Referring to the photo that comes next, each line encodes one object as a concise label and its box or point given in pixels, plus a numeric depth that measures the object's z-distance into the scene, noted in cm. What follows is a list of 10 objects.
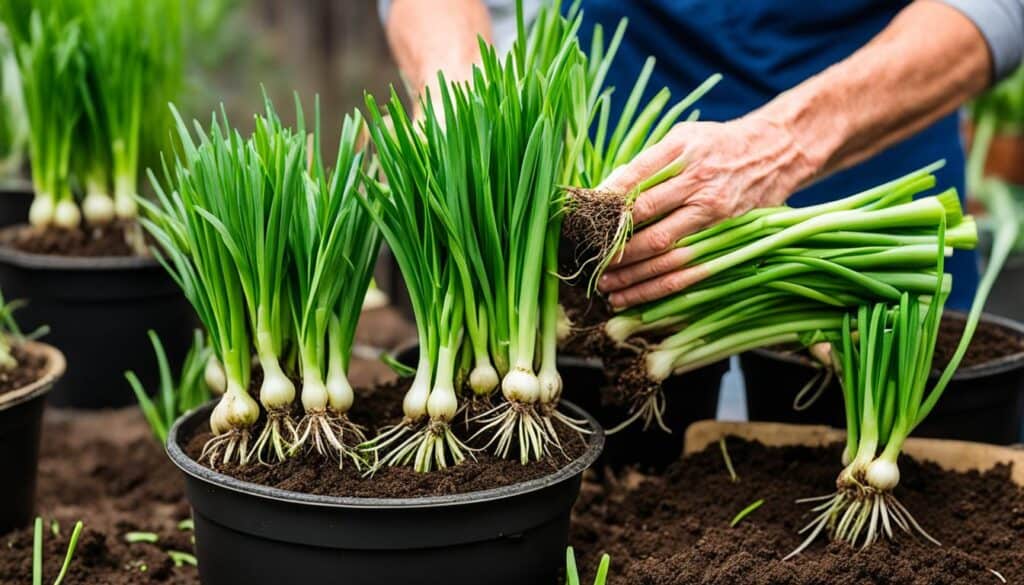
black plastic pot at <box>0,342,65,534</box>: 154
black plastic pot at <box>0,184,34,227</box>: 306
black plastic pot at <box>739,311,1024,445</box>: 167
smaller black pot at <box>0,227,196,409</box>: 216
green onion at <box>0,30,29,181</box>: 313
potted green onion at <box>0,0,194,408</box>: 217
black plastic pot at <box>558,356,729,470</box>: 178
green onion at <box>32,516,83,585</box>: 131
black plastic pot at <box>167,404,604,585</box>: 113
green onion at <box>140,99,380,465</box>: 121
